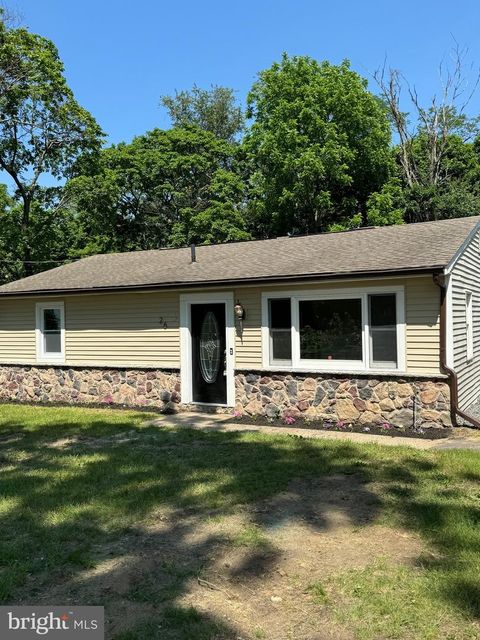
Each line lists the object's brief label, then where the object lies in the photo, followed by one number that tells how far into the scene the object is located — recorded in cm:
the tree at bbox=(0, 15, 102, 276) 1964
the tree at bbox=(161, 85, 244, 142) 3241
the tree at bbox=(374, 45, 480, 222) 2277
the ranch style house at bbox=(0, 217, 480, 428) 812
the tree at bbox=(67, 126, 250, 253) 2462
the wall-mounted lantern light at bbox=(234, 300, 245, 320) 963
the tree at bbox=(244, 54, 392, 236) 2305
